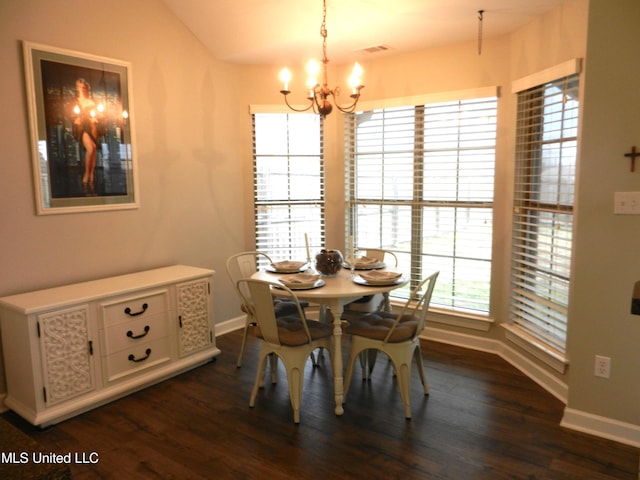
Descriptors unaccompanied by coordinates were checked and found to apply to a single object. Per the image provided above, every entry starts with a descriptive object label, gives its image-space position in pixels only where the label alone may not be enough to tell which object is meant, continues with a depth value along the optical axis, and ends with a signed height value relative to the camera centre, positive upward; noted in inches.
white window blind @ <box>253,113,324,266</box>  185.5 +1.0
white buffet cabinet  111.3 -38.8
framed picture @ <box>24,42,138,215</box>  122.7 +15.0
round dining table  115.2 -26.1
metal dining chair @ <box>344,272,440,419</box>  116.5 -38.3
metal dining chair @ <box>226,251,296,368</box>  141.8 -29.9
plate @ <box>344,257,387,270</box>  139.0 -23.3
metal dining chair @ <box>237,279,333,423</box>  113.6 -37.4
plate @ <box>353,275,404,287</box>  120.2 -24.6
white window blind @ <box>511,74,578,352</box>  125.6 -6.9
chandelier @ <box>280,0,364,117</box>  115.3 +24.0
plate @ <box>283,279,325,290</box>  118.0 -24.8
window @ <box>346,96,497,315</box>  159.8 -2.4
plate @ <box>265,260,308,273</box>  136.1 -23.5
